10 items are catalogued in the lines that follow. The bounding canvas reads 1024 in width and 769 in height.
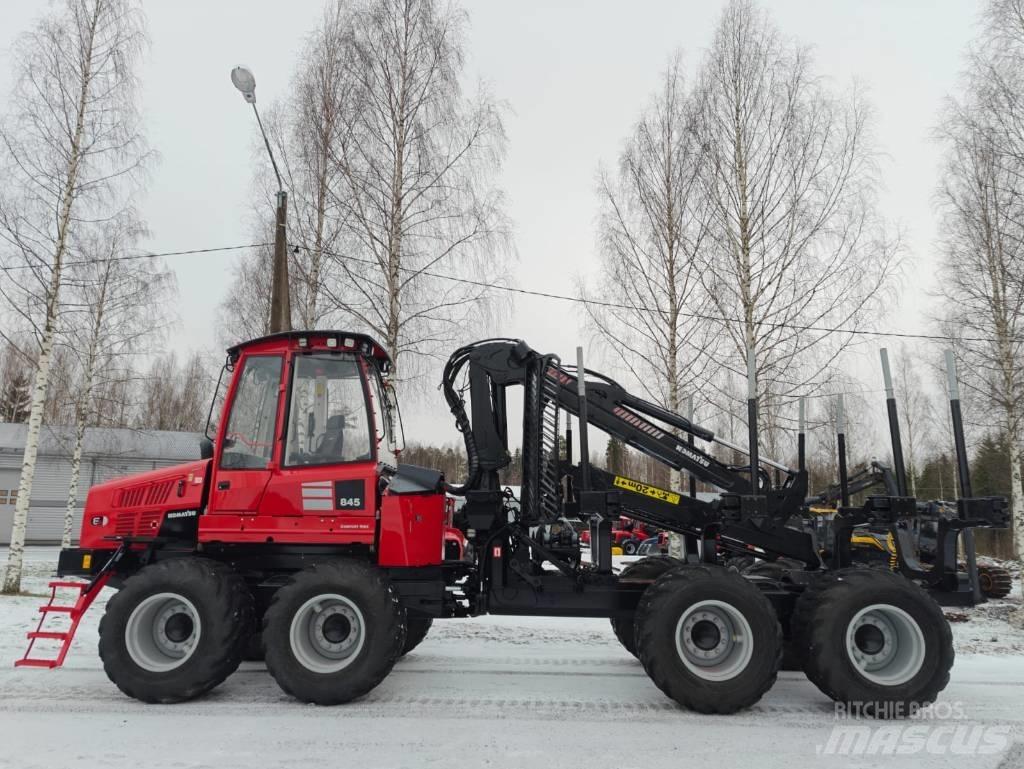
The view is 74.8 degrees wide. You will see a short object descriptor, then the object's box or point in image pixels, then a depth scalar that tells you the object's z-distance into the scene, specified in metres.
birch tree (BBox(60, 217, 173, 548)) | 14.86
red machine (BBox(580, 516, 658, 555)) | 27.19
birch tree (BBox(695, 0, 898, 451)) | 12.86
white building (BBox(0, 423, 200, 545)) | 24.39
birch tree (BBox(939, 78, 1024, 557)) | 12.40
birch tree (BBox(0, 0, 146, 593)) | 11.20
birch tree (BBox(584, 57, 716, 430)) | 13.72
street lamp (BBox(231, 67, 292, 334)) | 8.91
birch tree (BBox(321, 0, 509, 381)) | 12.52
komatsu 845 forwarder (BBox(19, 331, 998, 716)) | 5.32
